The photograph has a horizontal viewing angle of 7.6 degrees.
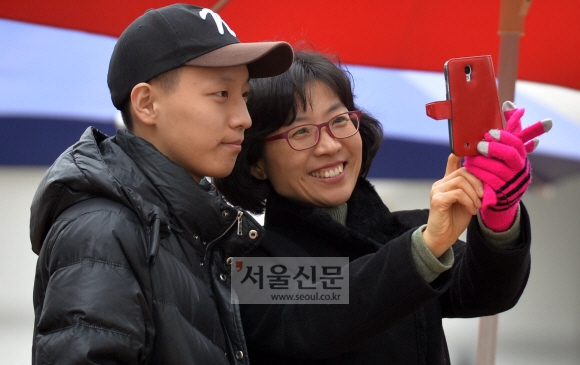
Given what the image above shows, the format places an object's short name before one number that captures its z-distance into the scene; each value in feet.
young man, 20.87
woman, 21.56
